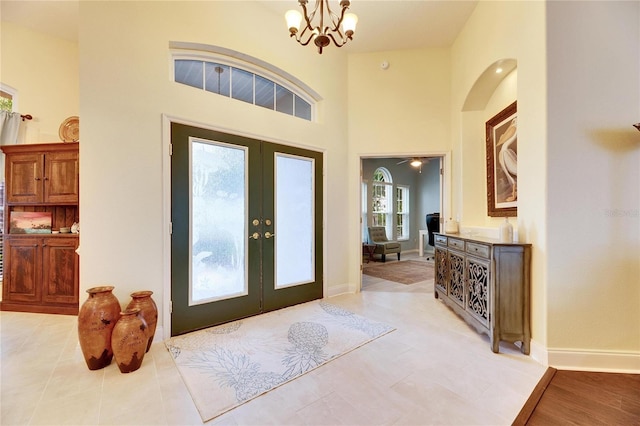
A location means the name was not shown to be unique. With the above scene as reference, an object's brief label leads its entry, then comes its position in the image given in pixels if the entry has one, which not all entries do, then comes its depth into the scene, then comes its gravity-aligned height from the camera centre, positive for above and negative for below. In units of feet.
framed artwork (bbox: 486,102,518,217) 9.73 +1.99
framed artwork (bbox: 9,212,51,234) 11.32 -0.39
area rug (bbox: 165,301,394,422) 5.99 -3.97
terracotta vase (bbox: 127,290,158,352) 7.45 -2.65
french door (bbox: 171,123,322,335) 9.00 -0.51
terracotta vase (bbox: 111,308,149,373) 6.54 -3.16
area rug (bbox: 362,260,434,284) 17.08 -4.15
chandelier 7.59 +5.53
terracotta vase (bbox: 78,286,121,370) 6.64 -2.88
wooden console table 7.56 -2.29
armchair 22.88 -2.53
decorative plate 12.23 +3.85
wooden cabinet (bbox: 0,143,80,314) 10.84 -1.15
